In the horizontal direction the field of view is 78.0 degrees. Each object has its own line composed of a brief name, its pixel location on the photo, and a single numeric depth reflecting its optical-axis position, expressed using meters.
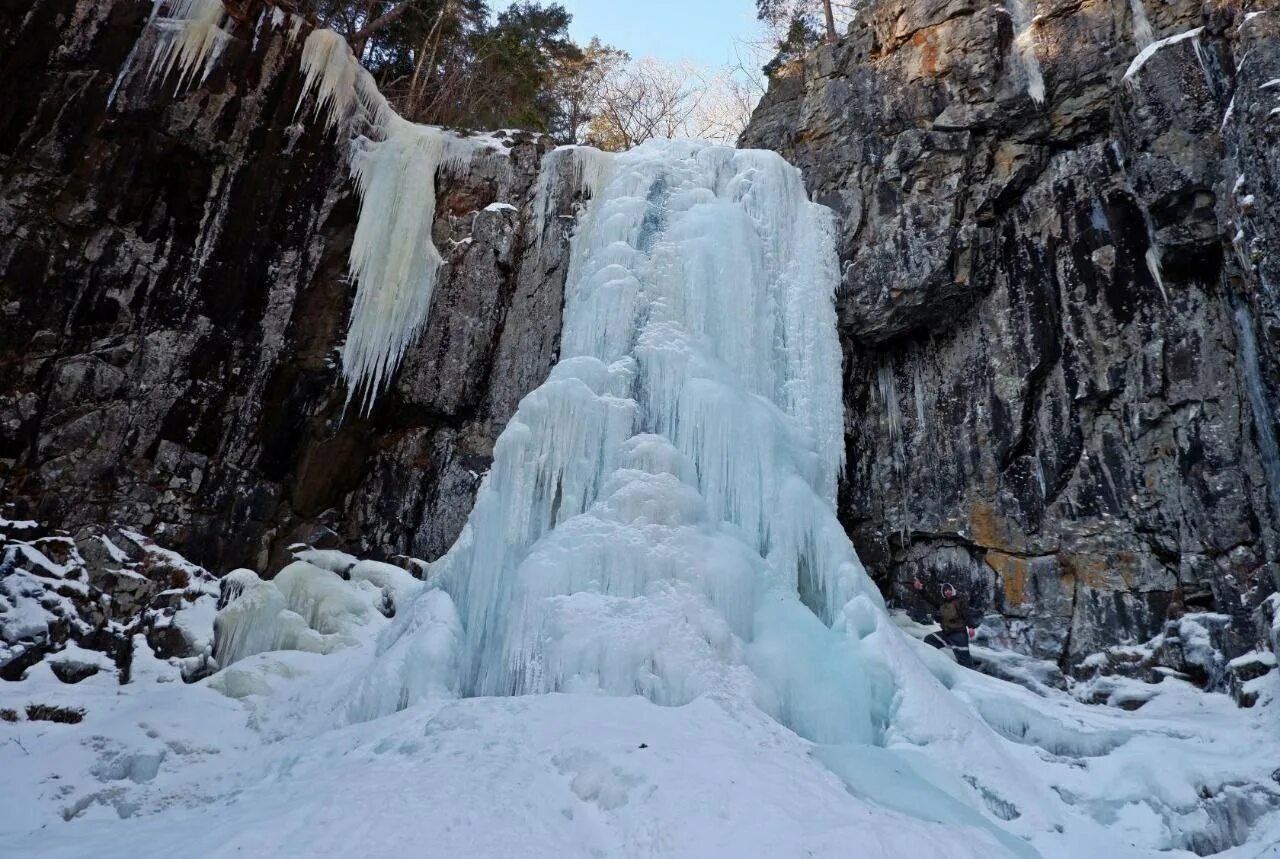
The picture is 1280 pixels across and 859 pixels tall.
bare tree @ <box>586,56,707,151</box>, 18.67
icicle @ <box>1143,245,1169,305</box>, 8.05
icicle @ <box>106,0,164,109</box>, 8.99
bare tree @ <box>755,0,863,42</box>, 15.86
